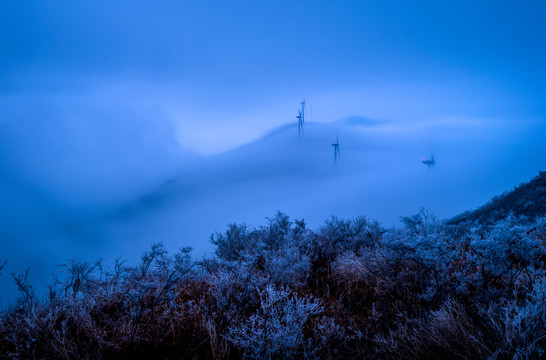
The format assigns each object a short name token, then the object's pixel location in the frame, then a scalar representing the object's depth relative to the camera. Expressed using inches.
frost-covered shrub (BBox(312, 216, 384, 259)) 282.7
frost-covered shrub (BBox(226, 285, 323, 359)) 98.0
